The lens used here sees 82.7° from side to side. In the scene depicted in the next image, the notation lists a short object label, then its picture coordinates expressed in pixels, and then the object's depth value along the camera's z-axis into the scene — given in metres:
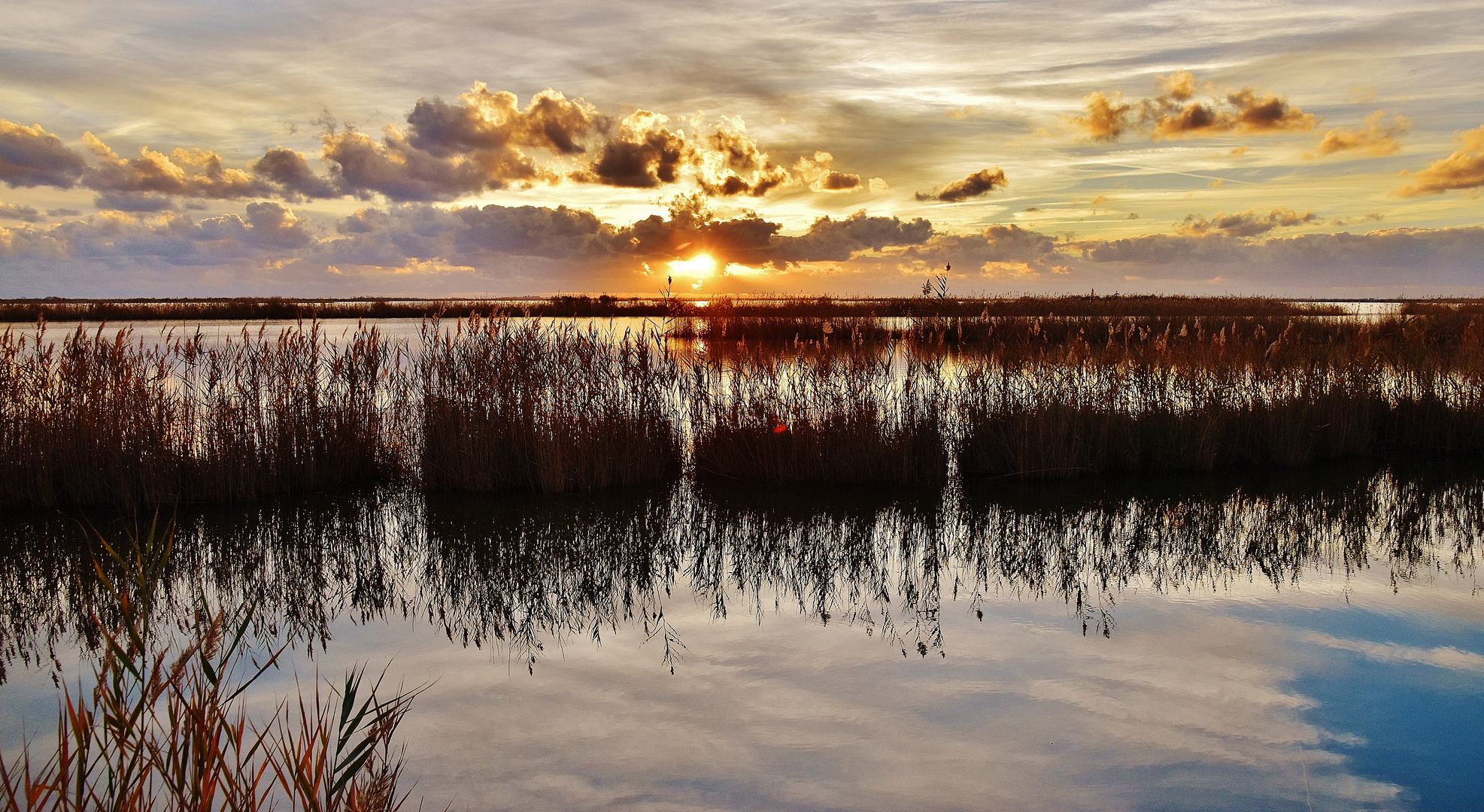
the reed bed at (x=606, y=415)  8.44
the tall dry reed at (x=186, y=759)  1.99
